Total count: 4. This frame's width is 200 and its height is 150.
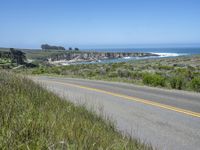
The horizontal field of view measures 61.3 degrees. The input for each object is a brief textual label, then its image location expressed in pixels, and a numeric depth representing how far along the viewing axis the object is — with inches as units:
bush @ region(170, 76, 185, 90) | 374.0
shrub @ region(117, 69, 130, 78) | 582.5
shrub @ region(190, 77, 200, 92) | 346.7
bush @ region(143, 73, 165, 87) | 401.4
